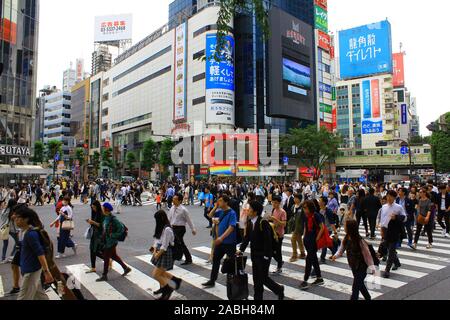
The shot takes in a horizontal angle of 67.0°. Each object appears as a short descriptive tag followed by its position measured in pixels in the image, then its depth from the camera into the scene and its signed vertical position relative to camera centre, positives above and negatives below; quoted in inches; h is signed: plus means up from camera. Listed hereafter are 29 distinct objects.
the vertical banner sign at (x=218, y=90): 2023.9 +508.3
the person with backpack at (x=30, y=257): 177.9 -43.5
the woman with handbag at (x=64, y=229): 345.7 -55.0
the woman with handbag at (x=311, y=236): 252.4 -45.8
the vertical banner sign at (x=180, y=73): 2321.6 +707.5
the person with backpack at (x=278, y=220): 292.0 -39.1
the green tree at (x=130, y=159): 2773.1 +129.5
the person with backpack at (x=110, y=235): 271.7 -48.8
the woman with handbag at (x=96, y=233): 281.4 -49.1
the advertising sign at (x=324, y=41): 2719.0 +1083.7
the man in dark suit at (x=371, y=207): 437.7 -41.4
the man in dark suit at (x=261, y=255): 205.2 -48.7
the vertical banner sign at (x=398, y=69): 3676.2 +1151.5
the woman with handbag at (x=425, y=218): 392.5 -50.0
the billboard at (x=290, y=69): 2201.0 +727.2
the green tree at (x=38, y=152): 2182.6 +147.1
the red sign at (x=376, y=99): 3137.3 +710.3
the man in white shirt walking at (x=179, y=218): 311.1 -39.9
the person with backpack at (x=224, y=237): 243.0 -44.4
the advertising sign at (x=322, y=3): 2715.3 +1384.9
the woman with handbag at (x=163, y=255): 218.2 -52.6
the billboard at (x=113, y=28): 3405.5 +1494.0
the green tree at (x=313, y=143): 2011.6 +192.8
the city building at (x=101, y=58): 4120.6 +1431.3
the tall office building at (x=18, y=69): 1395.2 +457.4
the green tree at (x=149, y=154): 2420.8 +148.8
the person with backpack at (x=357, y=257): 196.9 -47.7
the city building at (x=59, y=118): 4041.8 +691.2
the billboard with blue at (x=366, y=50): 3102.9 +1193.0
